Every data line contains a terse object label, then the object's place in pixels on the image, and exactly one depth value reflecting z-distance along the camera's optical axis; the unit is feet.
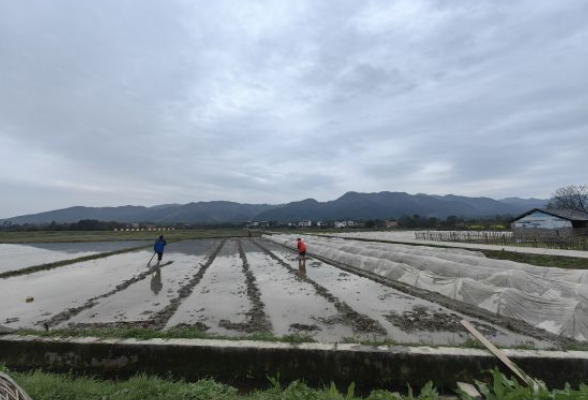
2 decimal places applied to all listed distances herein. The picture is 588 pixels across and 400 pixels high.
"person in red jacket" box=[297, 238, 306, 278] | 51.72
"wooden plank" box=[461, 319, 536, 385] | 10.90
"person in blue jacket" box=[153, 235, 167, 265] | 54.08
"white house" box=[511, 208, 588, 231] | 84.88
